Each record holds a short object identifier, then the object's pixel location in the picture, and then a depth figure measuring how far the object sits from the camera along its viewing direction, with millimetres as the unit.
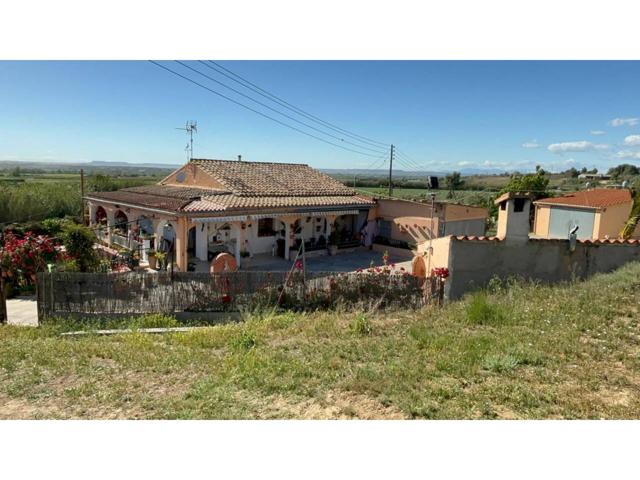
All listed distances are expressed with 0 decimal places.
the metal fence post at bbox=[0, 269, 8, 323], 13047
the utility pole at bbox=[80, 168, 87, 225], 30625
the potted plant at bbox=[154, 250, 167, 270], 20547
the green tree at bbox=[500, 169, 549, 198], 41406
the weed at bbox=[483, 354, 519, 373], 6609
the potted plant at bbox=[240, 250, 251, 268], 23359
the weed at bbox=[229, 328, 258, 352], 8724
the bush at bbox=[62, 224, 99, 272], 16609
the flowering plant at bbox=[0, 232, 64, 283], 14266
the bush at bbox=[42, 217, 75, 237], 26438
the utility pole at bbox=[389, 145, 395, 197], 46691
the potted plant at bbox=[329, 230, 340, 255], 27266
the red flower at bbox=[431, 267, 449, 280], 12867
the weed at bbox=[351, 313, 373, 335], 9523
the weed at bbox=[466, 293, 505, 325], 9359
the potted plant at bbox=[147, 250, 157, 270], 21109
